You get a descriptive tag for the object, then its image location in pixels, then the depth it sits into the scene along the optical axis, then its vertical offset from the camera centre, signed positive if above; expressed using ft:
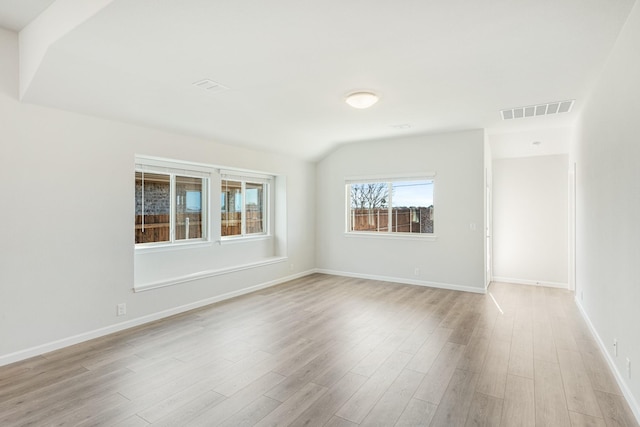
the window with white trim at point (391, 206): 19.58 +0.57
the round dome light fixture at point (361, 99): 11.58 +4.18
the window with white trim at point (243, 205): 18.02 +0.62
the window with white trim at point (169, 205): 14.16 +0.50
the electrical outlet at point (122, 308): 12.33 -3.56
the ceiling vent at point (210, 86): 10.77 +4.41
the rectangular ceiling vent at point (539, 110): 13.19 +4.47
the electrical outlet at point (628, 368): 7.61 -3.62
